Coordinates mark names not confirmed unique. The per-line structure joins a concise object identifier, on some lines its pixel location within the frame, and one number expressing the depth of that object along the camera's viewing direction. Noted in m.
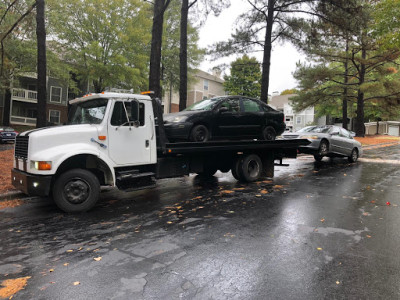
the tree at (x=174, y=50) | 30.17
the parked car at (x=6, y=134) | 22.34
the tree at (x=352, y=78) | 23.33
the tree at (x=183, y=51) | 13.70
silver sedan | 12.37
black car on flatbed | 7.40
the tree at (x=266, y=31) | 15.39
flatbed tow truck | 5.51
